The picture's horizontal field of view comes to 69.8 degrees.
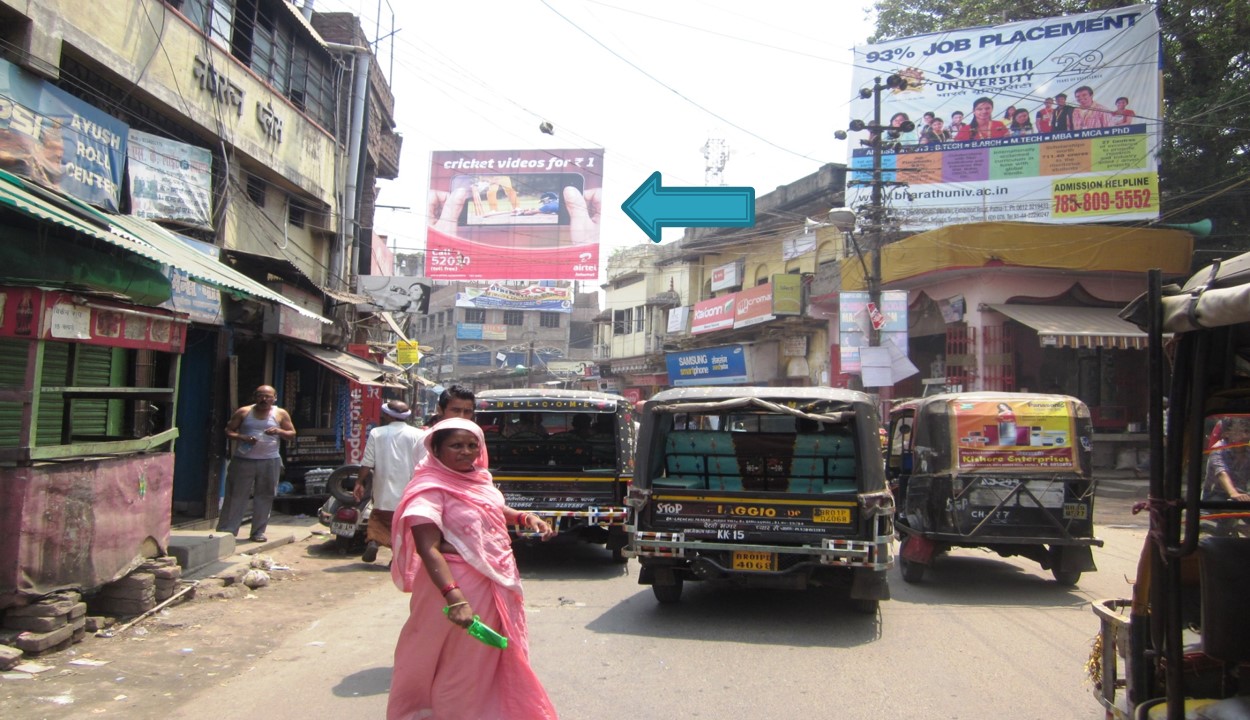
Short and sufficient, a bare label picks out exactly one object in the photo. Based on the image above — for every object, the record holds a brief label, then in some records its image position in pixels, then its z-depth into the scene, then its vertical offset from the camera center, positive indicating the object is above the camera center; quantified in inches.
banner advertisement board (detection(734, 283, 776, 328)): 1127.8 +147.1
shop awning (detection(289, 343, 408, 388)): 546.6 +25.9
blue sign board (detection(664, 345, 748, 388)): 1245.1 +75.1
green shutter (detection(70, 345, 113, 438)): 288.2 +6.0
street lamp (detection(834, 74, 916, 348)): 743.1 +185.5
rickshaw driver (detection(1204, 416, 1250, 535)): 157.2 -6.0
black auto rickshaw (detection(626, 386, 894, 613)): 259.4 -29.8
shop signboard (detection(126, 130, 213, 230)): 422.6 +109.4
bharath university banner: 844.0 +305.5
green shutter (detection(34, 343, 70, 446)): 257.4 -0.1
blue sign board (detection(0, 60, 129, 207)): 320.5 +101.2
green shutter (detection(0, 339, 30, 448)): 221.4 +5.8
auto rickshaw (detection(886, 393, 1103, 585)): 306.5 -19.5
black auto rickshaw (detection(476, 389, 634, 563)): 354.6 -18.9
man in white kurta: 287.7 -16.3
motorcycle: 364.8 -43.3
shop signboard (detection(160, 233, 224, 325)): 394.3 +47.6
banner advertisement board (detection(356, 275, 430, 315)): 733.9 +95.7
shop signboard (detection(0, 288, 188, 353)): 207.3 +20.0
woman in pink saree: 139.3 -32.8
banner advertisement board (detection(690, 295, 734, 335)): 1254.9 +148.9
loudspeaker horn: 800.9 +183.2
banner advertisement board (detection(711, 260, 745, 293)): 1327.5 +214.8
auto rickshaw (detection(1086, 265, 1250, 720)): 108.1 -11.7
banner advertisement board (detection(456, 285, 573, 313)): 1850.4 +244.5
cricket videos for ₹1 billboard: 1288.1 +293.0
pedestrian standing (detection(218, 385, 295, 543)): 358.6 -23.2
